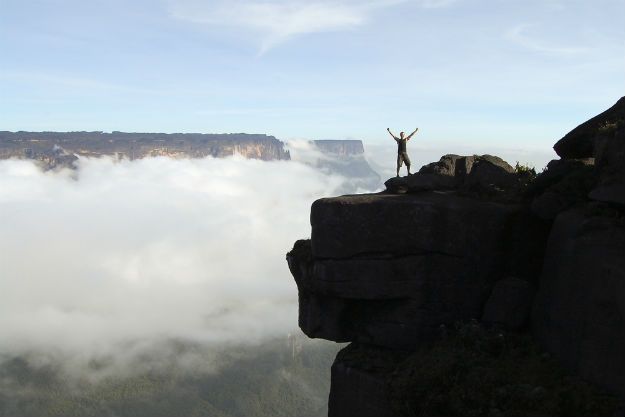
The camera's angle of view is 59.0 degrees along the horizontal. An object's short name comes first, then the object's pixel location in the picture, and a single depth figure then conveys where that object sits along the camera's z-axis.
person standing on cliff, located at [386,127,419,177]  30.75
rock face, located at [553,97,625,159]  21.21
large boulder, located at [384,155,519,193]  25.55
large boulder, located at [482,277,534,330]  21.36
